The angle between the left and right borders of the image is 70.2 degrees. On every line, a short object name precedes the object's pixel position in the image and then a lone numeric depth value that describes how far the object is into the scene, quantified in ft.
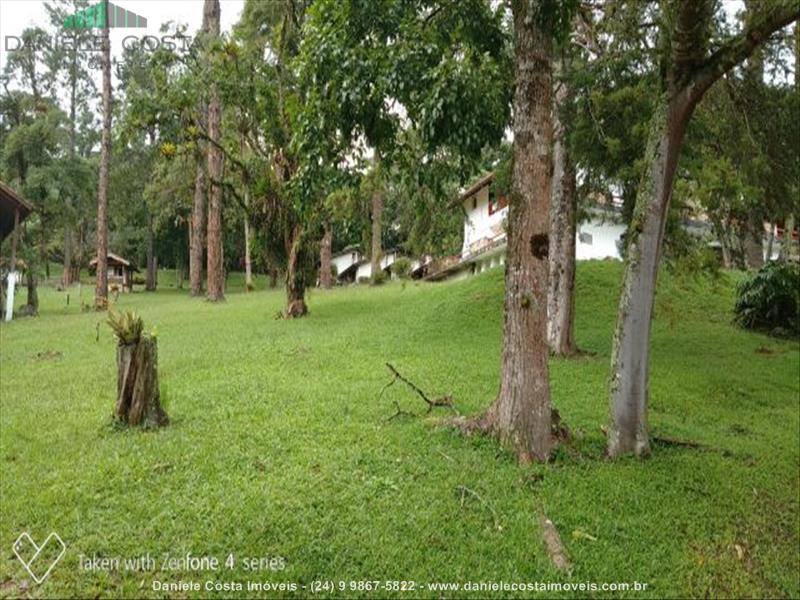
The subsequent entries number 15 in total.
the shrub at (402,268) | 53.51
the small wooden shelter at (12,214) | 57.09
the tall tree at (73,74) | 104.83
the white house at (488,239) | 74.54
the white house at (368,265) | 109.07
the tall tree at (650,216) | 16.03
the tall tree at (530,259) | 16.80
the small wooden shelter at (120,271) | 122.31
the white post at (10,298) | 58.34
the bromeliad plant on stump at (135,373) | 18.80
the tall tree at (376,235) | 79.36
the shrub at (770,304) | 43.04
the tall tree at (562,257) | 32.83
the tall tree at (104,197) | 67.26
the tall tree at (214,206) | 67.31
